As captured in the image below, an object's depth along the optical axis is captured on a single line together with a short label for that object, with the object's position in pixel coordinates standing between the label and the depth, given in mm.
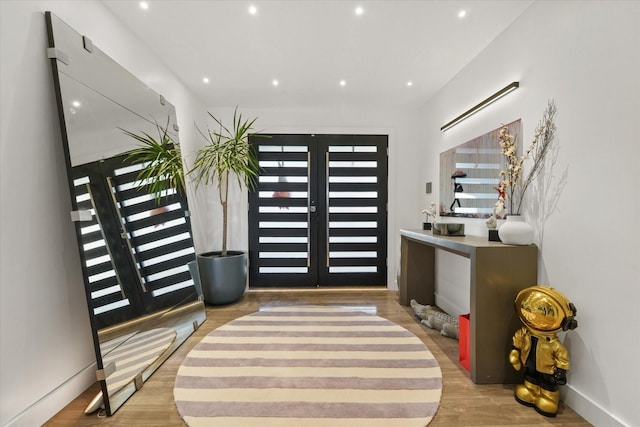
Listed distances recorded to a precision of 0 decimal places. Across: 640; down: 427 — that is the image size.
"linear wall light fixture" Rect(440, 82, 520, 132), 2043
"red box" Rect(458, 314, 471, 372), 1922
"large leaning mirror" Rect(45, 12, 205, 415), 1555
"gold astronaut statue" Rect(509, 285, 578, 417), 1476
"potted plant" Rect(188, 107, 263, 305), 3059
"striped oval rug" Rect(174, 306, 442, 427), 1477
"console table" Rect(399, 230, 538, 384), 1758
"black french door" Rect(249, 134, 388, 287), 3801
